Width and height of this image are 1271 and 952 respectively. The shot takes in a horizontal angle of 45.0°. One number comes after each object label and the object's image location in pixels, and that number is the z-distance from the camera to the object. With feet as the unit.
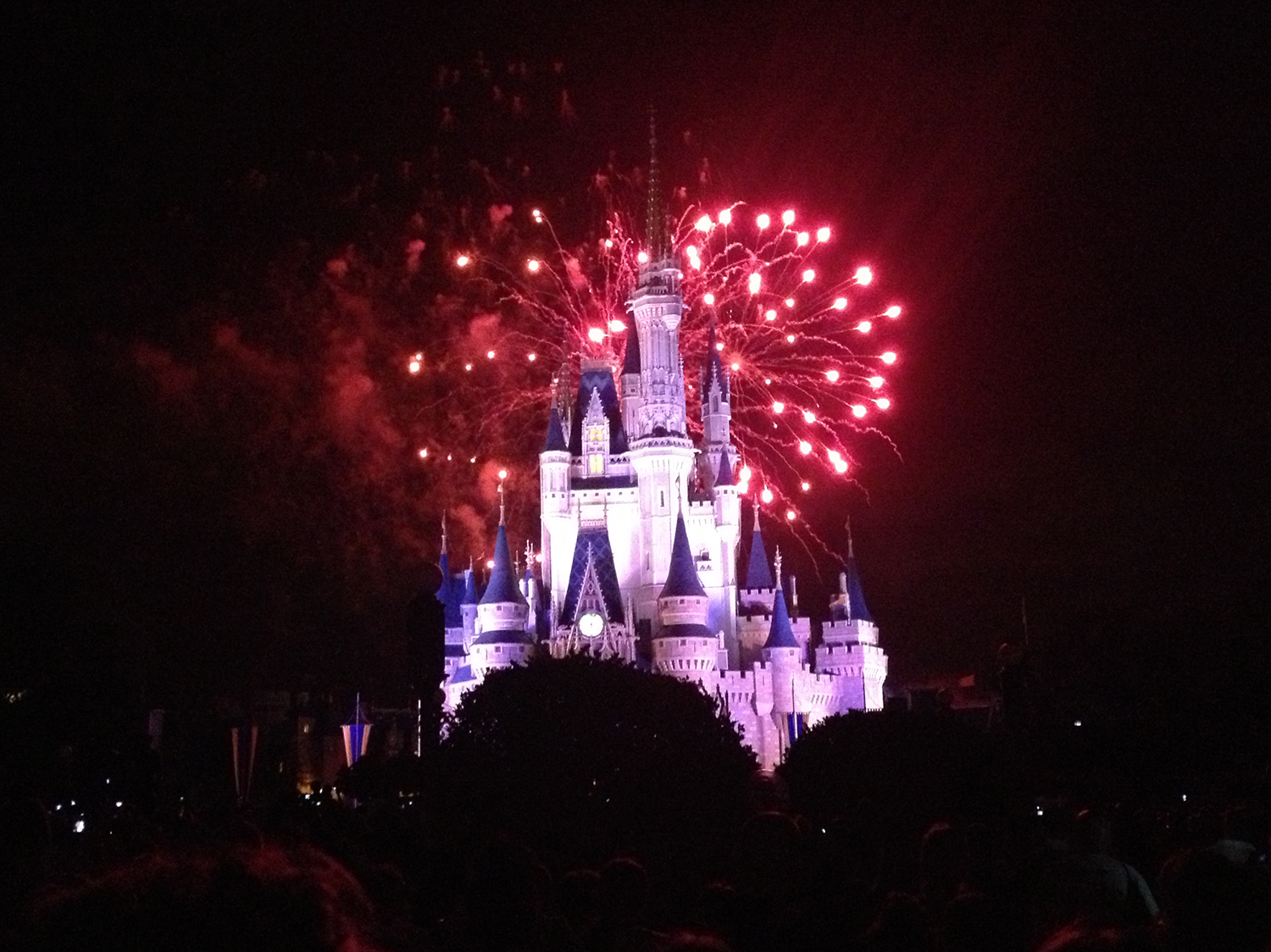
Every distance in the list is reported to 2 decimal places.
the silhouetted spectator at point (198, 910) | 11.30
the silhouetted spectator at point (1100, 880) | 34.65
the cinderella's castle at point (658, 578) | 257.55
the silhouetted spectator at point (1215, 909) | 17.88
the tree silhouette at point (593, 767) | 87.12
